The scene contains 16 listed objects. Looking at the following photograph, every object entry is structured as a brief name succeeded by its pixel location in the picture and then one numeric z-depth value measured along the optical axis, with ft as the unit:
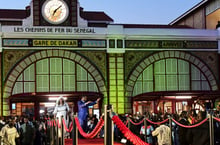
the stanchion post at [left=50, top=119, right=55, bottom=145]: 66.90
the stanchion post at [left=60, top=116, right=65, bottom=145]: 53.20
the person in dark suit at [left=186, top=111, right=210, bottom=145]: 42.03
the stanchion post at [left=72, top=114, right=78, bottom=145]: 48.39
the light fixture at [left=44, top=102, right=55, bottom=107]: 103.47
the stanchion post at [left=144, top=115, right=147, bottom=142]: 59.97
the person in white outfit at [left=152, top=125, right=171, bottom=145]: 50.80
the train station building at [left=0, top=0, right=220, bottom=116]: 102.58
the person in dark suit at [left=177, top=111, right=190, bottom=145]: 44.80
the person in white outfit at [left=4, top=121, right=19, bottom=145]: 58.80
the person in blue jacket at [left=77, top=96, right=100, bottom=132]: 63.47
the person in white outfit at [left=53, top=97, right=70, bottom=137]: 68.13
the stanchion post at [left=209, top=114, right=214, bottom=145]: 40.75
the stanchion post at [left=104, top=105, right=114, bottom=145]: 34.19
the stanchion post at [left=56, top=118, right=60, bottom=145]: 60.65
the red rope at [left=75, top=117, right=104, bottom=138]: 40.07
